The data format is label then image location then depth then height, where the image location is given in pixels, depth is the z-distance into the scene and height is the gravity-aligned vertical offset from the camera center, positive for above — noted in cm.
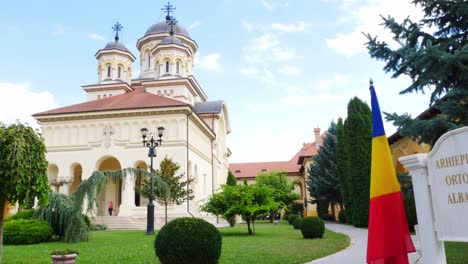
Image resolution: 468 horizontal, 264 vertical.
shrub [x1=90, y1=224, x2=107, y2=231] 2758 -89
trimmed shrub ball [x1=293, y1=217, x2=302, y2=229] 2492 -95
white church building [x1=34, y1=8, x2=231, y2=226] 3459 +619
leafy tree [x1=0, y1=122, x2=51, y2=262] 873 +107
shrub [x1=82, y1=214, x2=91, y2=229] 1904 -27
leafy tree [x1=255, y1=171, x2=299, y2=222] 5431 +379
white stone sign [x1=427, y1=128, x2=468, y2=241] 468 +23
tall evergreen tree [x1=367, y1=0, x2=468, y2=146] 831 +287
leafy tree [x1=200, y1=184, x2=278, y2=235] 2128 +41
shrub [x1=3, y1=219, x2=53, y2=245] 1675 -63
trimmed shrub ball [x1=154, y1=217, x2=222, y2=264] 852 -65
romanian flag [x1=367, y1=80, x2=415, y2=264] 549 -11
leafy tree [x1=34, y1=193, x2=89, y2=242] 1745 -11
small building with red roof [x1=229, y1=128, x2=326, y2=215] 6789 +688
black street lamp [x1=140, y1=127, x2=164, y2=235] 2078 -14
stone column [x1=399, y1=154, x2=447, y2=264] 522 -12
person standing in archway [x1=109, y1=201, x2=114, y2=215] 3360 +51
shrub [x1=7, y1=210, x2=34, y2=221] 1891 +4
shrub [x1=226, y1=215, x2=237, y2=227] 3019 -88
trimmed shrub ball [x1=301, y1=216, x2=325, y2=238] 1762 -85
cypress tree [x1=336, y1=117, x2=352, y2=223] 2870 +315
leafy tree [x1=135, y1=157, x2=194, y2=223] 2477 +169
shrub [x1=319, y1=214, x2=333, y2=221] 4096 -96
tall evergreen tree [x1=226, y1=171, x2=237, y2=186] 4609 +335
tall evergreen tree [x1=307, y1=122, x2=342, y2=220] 3647 +305
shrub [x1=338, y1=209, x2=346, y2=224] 3321 -75
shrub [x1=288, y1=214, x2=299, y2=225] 3472 -90
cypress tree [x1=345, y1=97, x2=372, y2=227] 2519 +308
